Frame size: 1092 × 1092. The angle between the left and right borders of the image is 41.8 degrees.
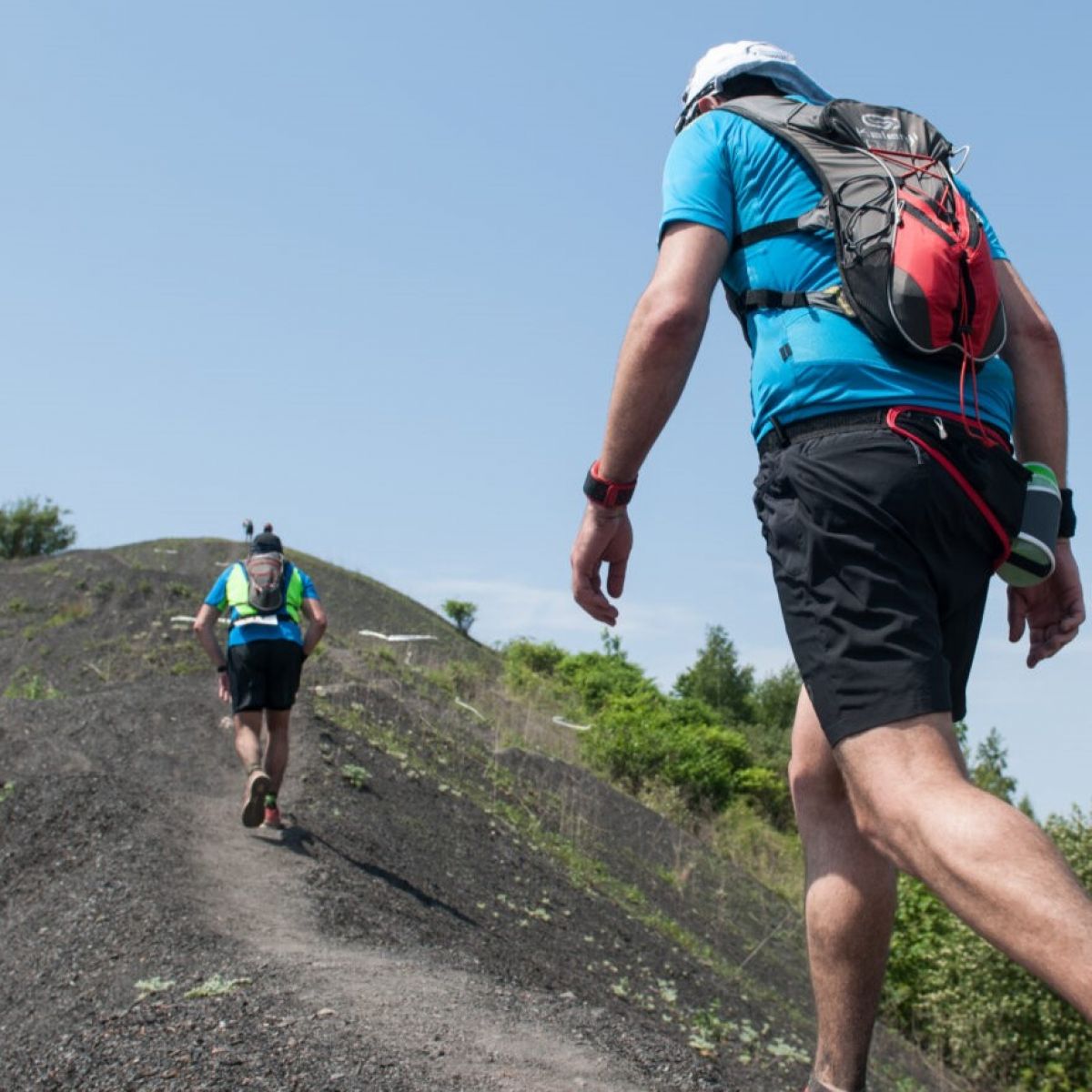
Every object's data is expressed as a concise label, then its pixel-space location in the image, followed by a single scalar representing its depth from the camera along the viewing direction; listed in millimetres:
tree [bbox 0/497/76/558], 45688
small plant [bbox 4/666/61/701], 17892
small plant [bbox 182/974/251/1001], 5285
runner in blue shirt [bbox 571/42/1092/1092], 2246
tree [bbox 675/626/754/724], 42031
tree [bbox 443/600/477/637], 44062
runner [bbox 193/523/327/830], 9422
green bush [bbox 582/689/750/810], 24188
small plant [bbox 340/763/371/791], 11734
